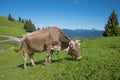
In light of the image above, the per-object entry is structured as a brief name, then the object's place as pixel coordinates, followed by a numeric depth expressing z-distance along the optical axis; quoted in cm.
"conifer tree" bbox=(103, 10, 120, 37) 3847
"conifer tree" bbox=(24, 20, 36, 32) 10433
